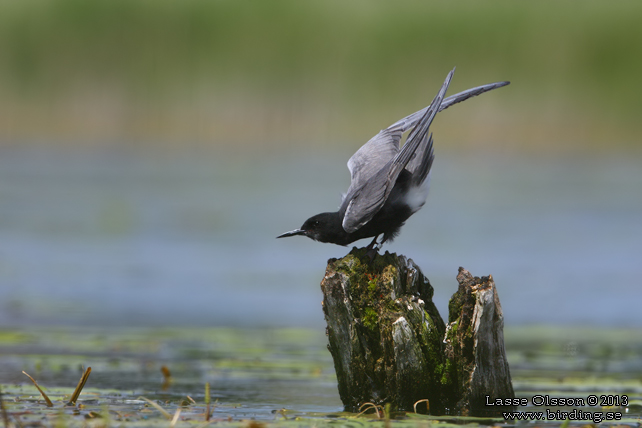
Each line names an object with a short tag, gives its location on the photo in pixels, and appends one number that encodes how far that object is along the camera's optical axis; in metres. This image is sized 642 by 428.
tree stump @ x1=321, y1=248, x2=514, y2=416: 10.87
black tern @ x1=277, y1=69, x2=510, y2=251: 12.42
